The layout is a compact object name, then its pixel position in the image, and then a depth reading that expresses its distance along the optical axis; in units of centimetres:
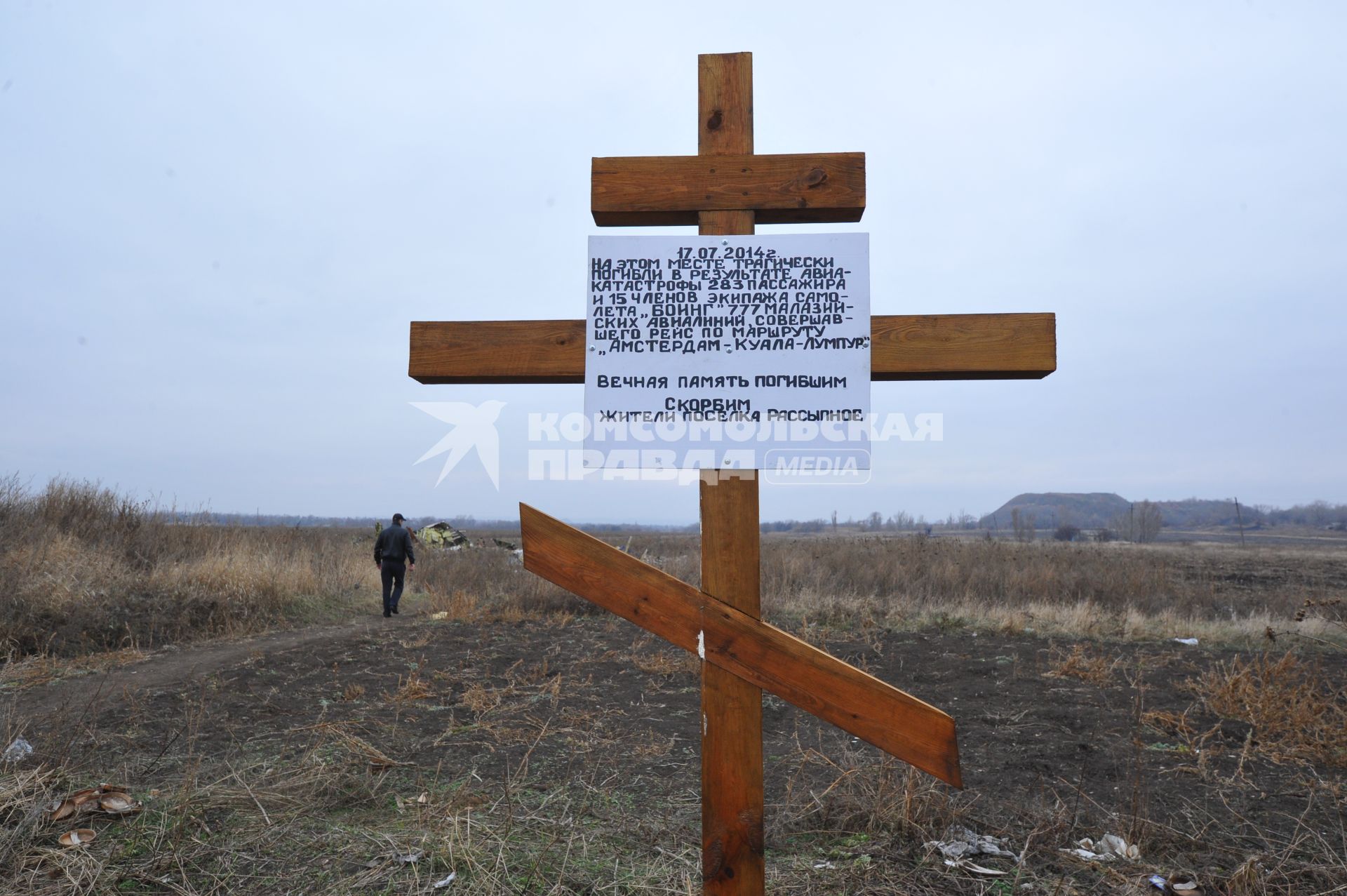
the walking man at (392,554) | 1248
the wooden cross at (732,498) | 249
